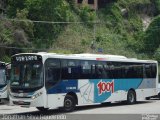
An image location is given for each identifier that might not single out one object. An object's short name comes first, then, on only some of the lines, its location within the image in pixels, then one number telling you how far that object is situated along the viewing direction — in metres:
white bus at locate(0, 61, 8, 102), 28.68
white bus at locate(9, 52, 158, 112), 20.56
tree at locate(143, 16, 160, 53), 67.75
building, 67.82
